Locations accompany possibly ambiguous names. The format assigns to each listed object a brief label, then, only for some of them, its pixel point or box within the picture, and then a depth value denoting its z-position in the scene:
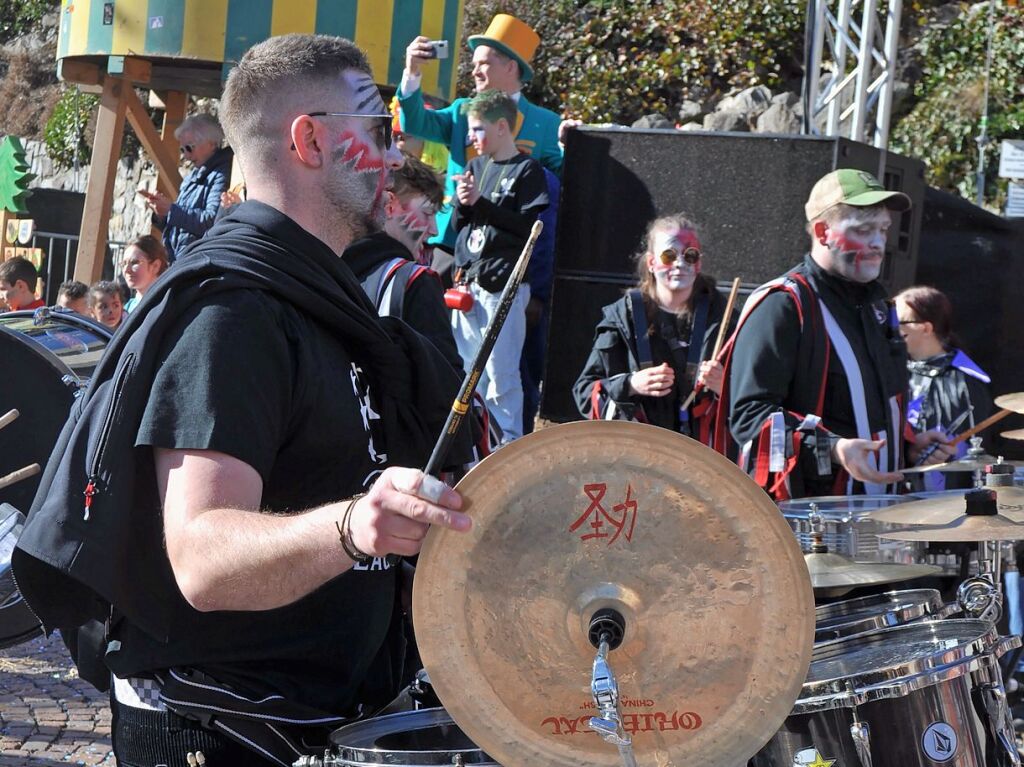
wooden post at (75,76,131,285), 10.44
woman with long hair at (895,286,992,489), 6.13
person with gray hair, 7.87
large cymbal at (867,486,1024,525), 3.67
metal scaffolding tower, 8.86
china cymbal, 1.72
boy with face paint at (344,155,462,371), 4.14
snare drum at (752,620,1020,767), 2.80
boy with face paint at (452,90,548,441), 7.25
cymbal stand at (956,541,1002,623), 3.29
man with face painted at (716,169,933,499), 4.38
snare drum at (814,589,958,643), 3.18
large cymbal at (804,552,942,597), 3.51
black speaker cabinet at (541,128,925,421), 7.55
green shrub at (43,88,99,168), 20.38
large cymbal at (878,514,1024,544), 3.54
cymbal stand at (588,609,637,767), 1.73
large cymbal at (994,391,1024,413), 4.97
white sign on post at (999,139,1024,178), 10.94
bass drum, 5.47
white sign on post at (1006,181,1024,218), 10.84
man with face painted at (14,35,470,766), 1.84
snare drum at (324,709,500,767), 2.09
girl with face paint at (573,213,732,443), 5.69
